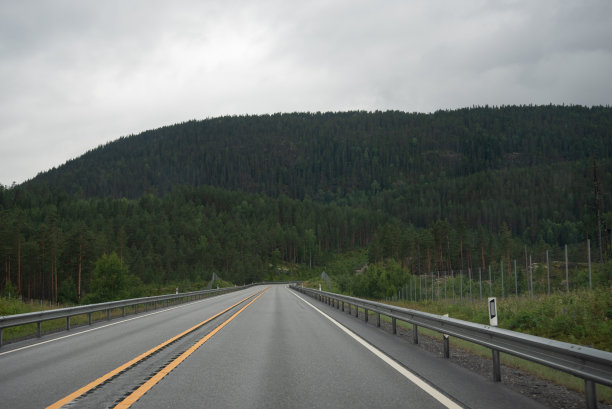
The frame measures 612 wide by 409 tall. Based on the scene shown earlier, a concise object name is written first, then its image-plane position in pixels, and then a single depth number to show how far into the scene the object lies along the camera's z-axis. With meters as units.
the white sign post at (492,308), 9.59
